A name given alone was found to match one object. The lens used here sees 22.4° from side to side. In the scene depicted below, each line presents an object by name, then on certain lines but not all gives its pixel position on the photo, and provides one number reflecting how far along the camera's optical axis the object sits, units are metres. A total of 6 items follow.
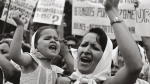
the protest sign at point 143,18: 5.05
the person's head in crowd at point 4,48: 5.60
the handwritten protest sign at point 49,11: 8.54
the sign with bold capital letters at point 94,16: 6.67
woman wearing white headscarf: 2.85
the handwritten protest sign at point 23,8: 8.52
